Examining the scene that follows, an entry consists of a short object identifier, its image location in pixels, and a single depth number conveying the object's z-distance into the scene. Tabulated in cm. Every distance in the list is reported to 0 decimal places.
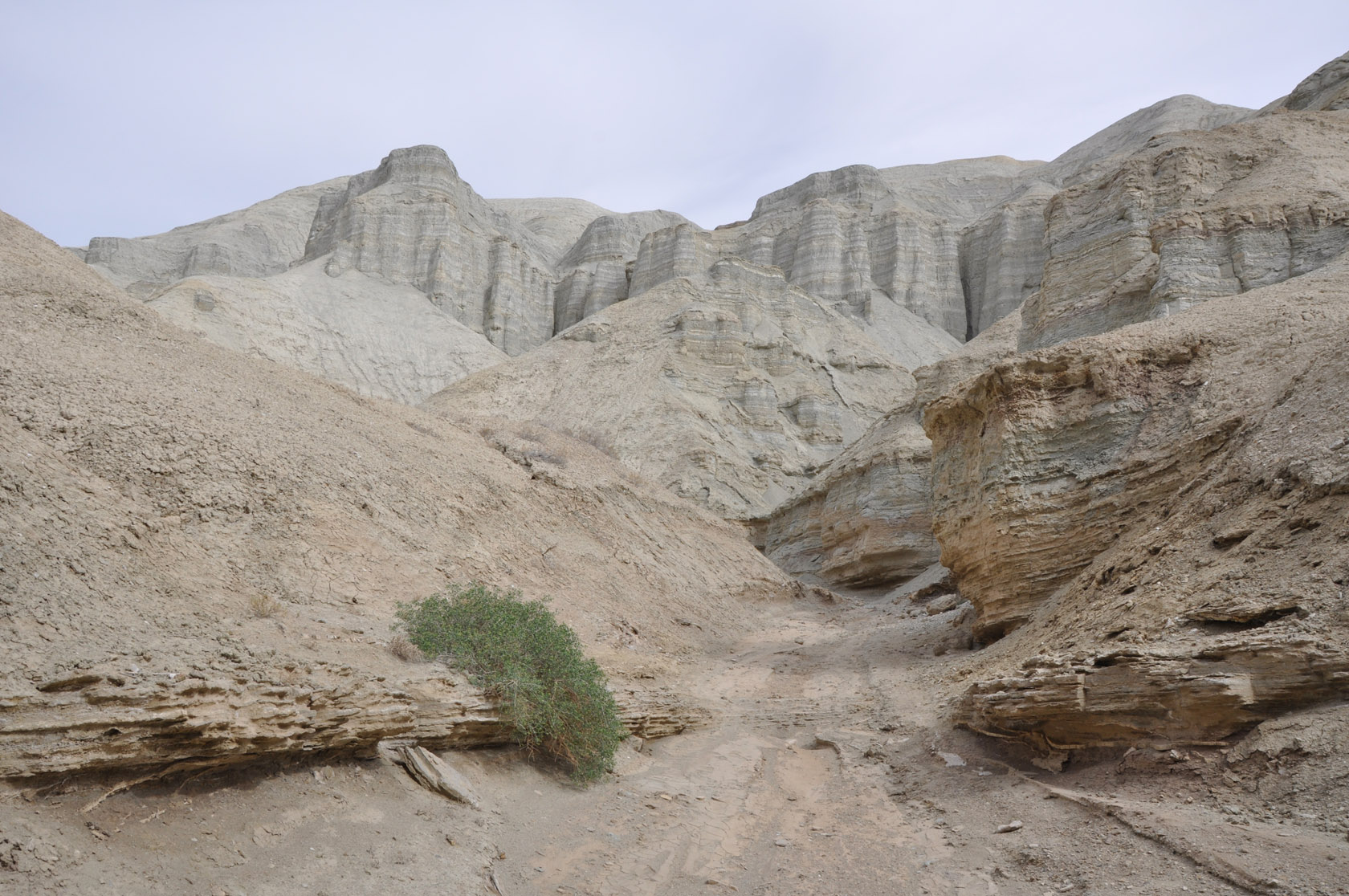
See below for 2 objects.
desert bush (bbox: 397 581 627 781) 772
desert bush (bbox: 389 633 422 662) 784
